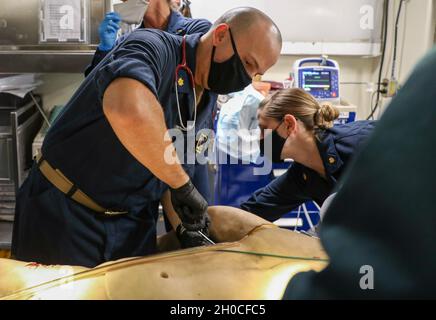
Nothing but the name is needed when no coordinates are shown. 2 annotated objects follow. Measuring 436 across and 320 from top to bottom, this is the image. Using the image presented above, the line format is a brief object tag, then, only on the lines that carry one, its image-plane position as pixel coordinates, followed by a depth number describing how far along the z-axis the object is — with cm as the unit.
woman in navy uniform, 161
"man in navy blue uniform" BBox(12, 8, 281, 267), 121
